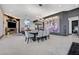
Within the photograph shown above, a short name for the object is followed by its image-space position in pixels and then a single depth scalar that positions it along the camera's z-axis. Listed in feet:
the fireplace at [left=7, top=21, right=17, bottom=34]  23.01
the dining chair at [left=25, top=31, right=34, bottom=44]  12.01
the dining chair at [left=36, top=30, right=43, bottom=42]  12.22
